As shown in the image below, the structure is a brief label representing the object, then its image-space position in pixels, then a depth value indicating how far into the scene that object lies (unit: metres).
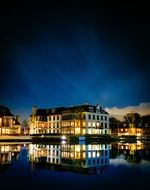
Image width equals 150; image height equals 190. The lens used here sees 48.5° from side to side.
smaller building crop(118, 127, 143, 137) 72.15
